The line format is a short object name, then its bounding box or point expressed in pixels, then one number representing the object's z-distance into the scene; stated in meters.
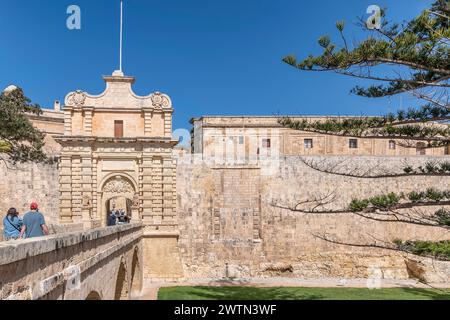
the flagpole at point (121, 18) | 19.78
